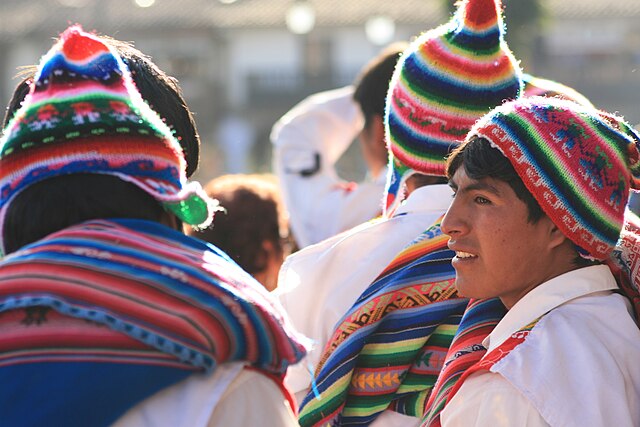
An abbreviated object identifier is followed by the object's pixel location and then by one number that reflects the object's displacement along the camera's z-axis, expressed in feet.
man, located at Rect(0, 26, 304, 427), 11.35
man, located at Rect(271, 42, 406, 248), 34.12
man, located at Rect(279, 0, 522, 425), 19.66
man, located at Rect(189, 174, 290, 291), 27.76
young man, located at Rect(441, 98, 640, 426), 14.35
